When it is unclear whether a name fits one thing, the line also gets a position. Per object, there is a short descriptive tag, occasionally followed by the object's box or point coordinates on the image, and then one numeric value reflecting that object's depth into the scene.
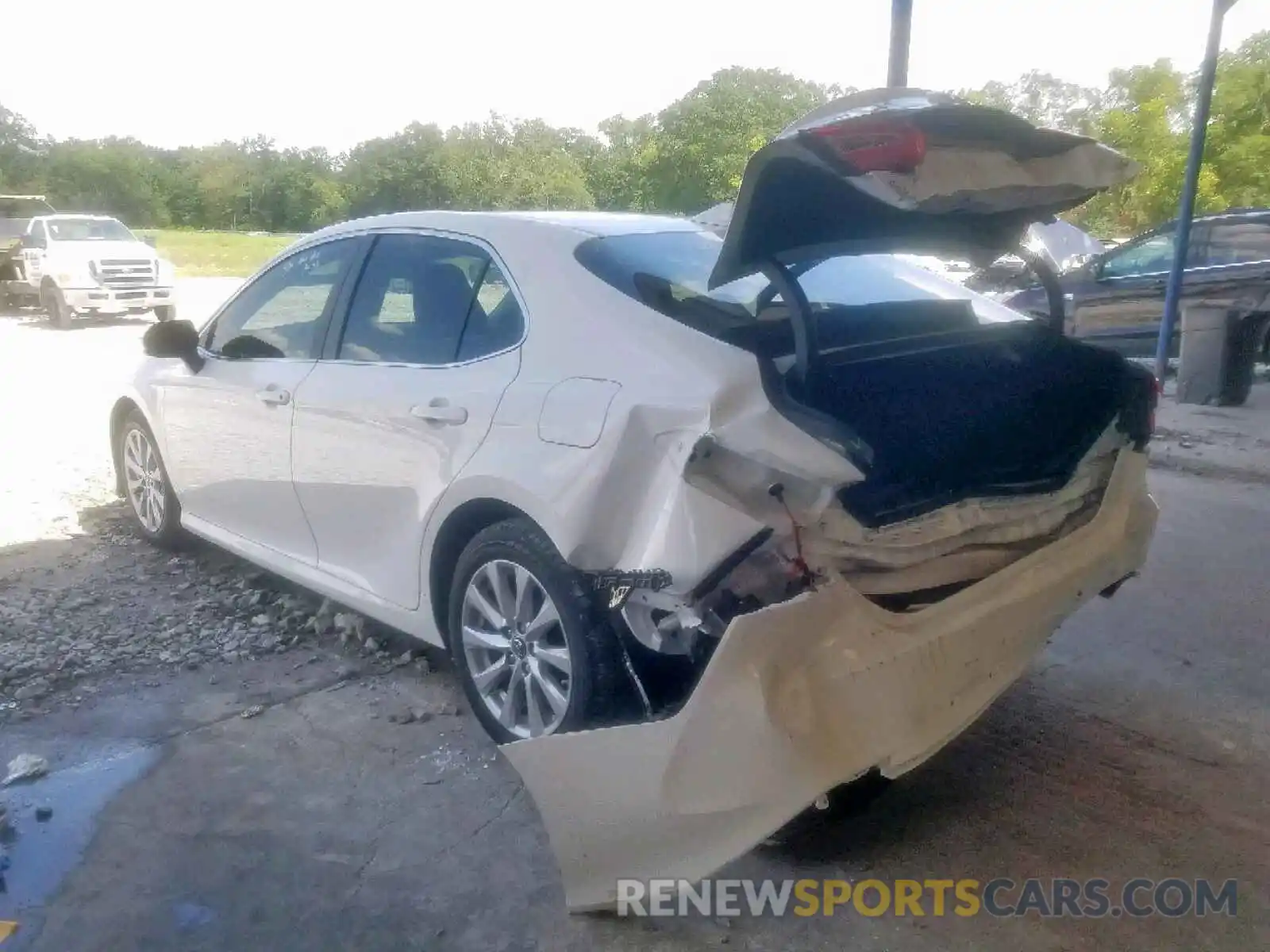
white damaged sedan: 2.61
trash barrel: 9.61
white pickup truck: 18.00
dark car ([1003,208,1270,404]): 10.91
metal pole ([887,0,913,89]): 6.70
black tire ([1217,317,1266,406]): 9.73
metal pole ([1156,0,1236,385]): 9.11
